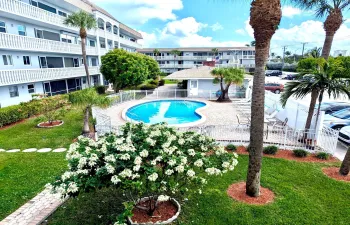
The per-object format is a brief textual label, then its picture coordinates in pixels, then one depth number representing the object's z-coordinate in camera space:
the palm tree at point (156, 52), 65.49
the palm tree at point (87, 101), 12.55
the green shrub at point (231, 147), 10.74
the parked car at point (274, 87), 32.75
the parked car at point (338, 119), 12.56
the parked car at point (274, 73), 60.18
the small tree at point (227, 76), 23.50
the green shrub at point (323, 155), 9.74
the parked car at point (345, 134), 11.13
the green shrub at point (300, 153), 9.95
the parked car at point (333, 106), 15.66
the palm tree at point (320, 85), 9.48
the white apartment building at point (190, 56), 65.88
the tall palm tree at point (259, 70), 5.75
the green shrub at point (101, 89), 30.56
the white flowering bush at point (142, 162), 4.53
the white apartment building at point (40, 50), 18.06
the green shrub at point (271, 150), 10.25
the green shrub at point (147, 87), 34.23
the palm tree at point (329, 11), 10.10
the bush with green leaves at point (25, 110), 15.45
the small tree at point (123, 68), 24.97
